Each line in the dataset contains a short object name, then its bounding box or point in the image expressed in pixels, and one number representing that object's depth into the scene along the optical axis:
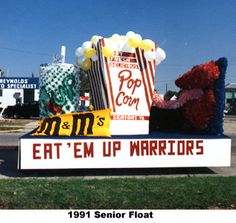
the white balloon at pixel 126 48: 8.97
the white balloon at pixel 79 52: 9.57
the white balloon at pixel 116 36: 9.10
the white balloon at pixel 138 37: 8.96
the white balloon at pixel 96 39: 9.41
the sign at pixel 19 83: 33.56
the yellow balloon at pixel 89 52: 9.25
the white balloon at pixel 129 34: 9.26
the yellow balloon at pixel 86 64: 9.52
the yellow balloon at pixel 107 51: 8.68
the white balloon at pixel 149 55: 8.98
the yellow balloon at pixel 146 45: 8.92
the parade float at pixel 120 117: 8.23
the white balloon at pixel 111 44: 8.71
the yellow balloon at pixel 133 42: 8.89
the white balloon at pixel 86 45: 9.45
